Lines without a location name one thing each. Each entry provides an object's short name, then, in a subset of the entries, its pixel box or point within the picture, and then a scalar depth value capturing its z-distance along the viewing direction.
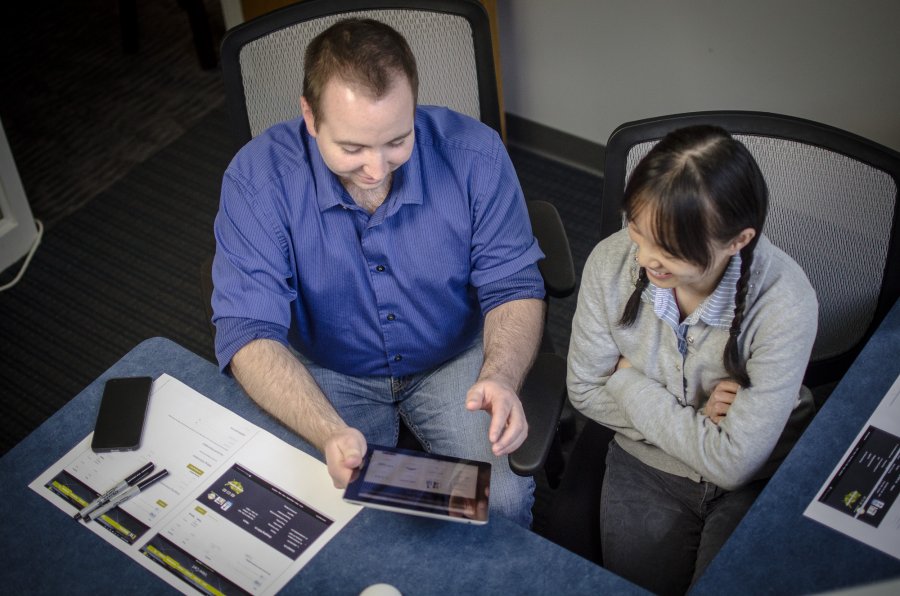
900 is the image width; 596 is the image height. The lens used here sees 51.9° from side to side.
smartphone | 1.50
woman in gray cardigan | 1.33
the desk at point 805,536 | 1.26
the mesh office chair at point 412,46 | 1.79
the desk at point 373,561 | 1.31
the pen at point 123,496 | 1.41
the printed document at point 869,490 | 1.30
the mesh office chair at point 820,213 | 1.53
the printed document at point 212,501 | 1.35
